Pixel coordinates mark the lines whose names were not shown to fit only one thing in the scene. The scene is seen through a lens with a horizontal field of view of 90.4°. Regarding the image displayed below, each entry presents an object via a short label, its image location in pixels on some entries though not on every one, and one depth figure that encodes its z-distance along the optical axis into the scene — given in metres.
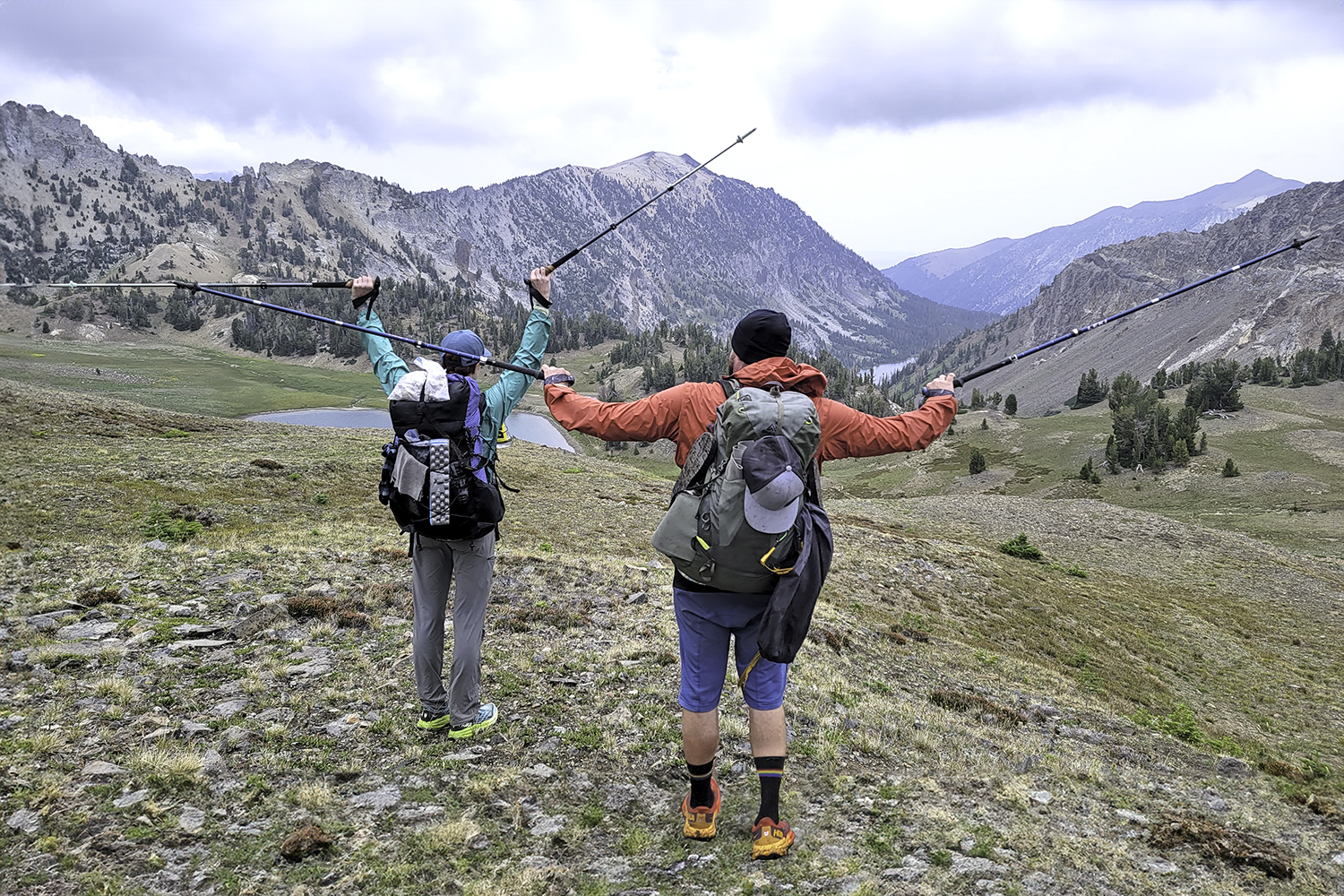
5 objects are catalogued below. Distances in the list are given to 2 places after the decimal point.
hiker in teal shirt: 7.11
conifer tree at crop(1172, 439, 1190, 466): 72.94
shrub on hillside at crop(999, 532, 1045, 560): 32.25
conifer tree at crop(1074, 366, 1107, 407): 143.12
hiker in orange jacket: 5.29
